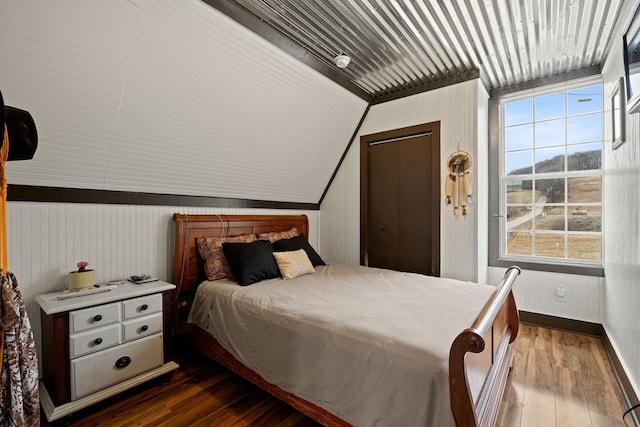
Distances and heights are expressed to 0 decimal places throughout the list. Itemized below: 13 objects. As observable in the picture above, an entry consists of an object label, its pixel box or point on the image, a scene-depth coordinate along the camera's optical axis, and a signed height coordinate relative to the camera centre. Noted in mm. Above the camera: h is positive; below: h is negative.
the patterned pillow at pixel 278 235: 3330 -242
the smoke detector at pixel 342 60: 2713 +1370
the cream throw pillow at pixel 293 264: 2820 -480
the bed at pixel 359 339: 1294 -681
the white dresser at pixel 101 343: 1773 -815
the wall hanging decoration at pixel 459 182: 3119 +310
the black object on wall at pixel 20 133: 1070 +292
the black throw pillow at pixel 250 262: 2574 -422
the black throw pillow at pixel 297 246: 3179 -347
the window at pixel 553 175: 3096 +388
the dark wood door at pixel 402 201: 3371 +140
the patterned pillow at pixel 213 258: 2707 -395
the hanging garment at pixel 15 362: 931 -485
